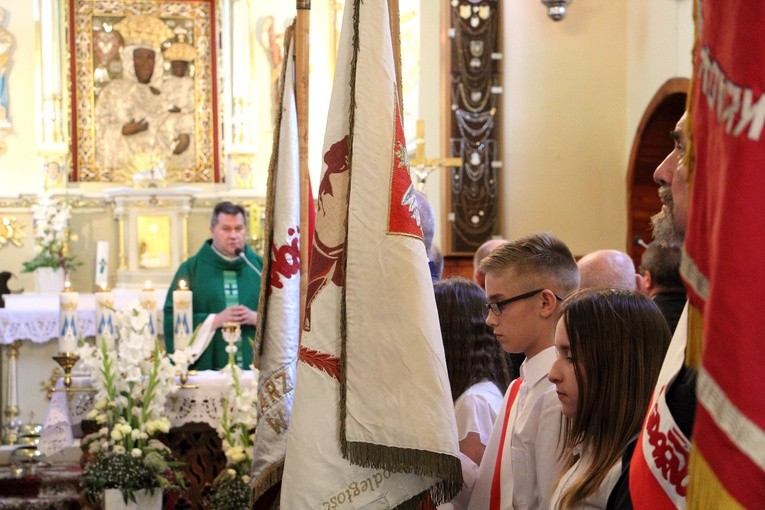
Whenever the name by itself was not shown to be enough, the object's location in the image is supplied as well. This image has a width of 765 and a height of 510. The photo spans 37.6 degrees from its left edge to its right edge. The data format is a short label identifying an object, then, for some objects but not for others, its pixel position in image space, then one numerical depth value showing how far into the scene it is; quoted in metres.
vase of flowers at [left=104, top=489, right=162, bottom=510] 4.38
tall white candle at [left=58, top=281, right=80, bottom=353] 5.17
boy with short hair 2.64
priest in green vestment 6.52
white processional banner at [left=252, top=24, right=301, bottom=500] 3.50
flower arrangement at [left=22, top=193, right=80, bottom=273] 11.85
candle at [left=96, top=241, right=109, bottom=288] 12.10
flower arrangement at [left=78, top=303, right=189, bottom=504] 4.38
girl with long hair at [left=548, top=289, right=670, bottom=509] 2.25
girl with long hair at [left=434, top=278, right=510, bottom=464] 3.13
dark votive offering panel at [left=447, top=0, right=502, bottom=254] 8.66
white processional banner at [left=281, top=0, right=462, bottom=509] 2.54
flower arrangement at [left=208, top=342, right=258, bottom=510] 4.34
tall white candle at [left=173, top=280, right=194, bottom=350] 5.27
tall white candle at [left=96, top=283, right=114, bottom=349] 4.93
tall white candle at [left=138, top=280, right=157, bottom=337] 5.14
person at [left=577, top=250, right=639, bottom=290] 4.52
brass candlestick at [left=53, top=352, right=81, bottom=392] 5.18
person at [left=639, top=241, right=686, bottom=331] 3.73
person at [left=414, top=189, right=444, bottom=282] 3.88
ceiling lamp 8.33
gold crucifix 8.08
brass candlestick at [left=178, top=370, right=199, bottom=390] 5.03
